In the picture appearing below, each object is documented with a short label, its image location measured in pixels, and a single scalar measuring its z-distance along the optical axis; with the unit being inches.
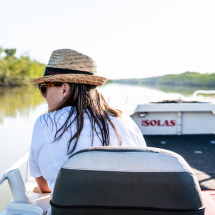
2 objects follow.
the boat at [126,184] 30.3
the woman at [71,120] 40.6
